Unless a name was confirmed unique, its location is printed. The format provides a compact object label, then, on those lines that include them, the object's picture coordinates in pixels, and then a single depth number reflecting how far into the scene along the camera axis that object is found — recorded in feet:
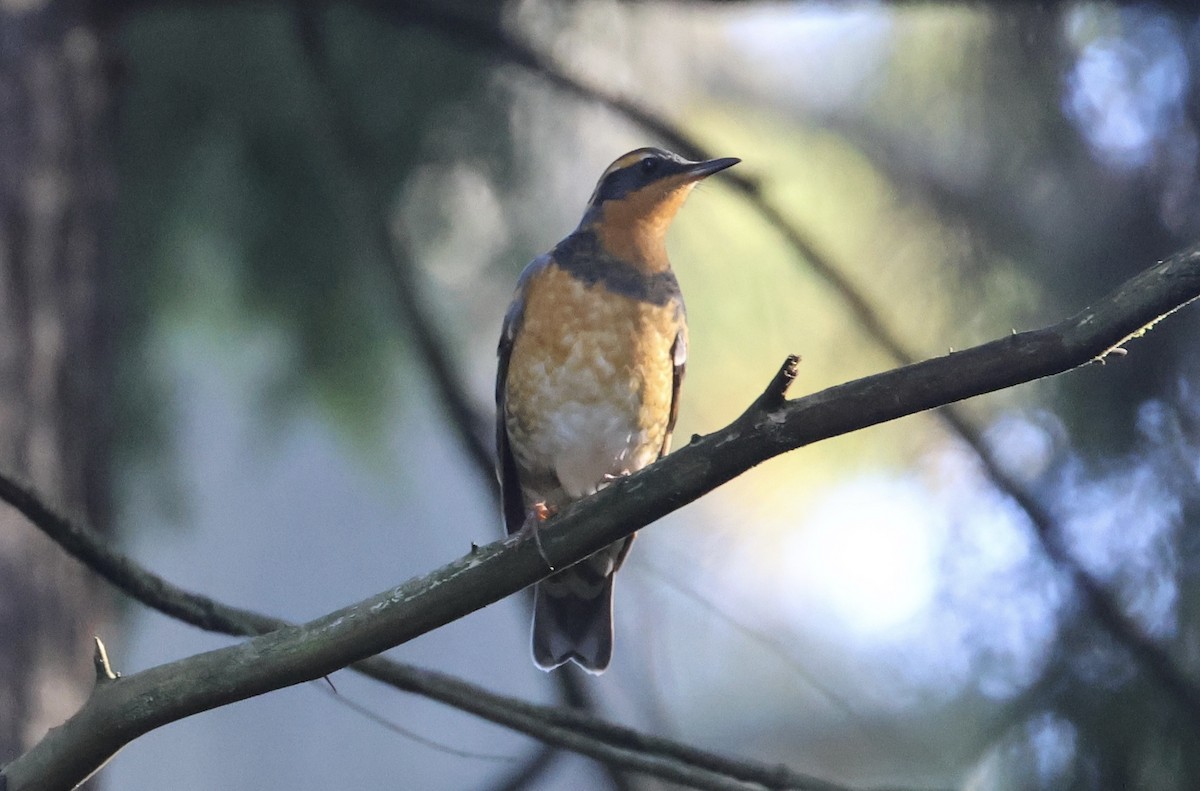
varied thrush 18.06
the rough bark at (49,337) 16.87
